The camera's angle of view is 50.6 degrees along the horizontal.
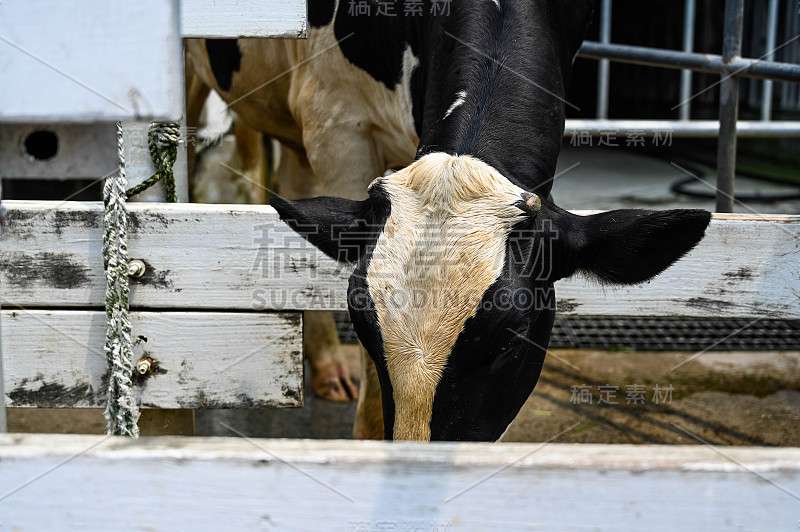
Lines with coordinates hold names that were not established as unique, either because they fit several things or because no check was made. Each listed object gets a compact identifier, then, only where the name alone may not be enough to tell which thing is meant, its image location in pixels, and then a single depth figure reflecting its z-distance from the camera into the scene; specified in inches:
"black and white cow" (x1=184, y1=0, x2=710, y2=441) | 70.9
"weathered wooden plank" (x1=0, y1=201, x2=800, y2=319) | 87.7
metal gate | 133.1
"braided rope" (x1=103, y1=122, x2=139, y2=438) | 85.9
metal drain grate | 168.2
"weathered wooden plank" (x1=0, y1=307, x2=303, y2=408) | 91.6
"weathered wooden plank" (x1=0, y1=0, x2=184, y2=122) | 36.9
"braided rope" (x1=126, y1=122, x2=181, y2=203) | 92.4
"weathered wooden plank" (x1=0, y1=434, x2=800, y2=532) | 37.5
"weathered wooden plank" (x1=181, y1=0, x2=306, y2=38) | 62.9
